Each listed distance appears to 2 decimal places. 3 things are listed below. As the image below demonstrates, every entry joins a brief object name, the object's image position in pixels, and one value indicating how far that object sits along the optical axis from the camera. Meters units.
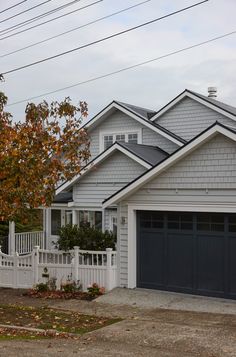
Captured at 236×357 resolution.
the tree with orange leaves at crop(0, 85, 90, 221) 13.46
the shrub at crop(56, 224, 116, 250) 18.14
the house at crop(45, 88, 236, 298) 14.70
